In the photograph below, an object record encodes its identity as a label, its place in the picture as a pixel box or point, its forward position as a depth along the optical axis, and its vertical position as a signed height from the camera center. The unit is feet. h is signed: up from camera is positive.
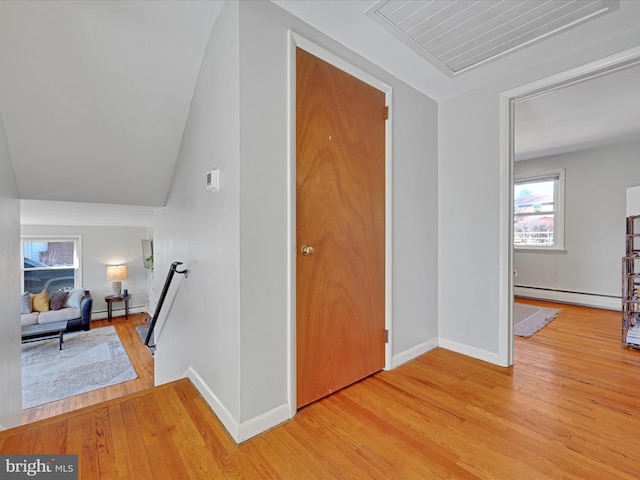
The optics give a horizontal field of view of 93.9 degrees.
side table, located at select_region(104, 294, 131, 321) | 23.63 -5.09
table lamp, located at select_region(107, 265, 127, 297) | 23.67 -3.02
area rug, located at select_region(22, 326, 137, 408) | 14.94 -7.38
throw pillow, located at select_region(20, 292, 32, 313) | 19.38 -4.23
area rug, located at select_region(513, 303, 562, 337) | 10.55 -3.30
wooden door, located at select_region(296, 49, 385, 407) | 5.62 +0.19
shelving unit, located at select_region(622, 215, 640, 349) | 8.74 -2.08
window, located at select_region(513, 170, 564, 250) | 15.10 +1.34
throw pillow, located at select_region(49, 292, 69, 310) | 20.89 -4.37
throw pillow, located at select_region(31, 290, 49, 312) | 20.17 -4.33
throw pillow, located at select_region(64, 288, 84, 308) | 21.21 -4.38
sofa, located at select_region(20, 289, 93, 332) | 19.51 -4.85
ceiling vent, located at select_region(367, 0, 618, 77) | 5.22 +4.07
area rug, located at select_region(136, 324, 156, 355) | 21.11 -6.72
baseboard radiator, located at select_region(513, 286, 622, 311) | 13.43 -3.00
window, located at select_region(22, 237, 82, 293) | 21.12 -1.89
